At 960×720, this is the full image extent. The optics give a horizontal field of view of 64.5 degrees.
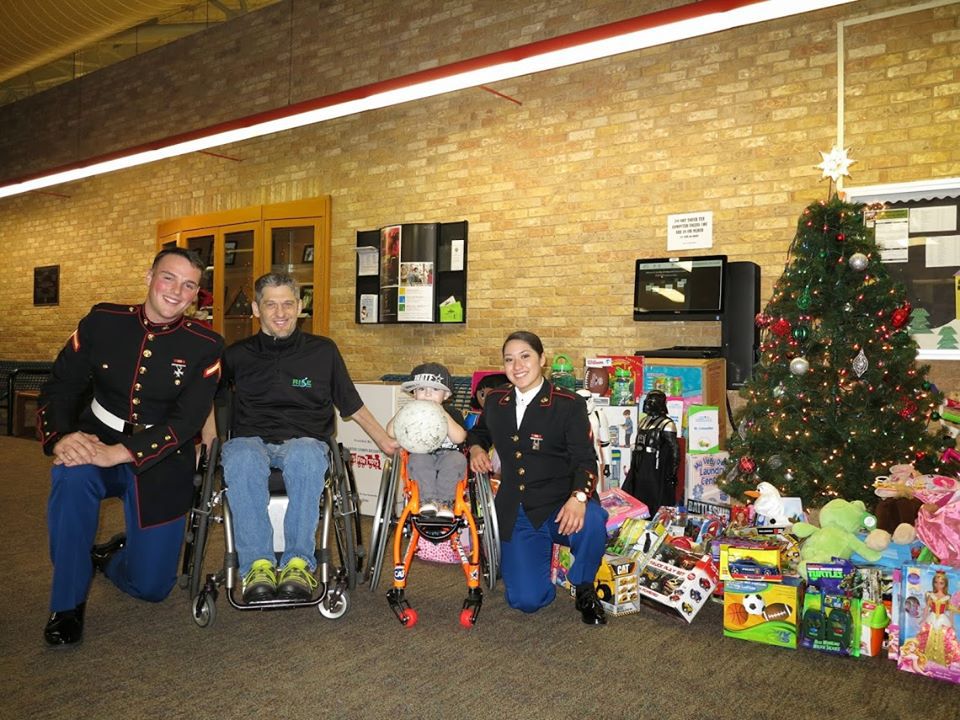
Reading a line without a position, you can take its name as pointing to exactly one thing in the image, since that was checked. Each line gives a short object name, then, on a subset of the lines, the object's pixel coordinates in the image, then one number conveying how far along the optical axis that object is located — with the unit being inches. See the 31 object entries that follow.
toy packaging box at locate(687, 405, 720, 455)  180.1
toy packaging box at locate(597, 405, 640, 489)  179.3
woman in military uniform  124.2
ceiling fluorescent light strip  141.0
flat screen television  202.2
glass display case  300.4
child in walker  124.4
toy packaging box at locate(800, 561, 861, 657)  108.9
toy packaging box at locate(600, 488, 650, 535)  148.1
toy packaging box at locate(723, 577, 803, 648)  112.1
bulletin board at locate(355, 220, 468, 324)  260.8
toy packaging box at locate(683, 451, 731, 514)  179.6
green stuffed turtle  117.1
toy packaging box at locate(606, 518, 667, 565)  134.3
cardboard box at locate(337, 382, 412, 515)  202.1
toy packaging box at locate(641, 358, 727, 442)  184.2
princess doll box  100.2
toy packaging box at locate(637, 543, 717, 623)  123.2
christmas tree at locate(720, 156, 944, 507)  152.9
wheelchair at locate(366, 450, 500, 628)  117.7
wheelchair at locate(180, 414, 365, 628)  109.3
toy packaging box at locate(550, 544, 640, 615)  125.6
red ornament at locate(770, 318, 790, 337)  163.5
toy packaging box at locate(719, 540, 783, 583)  114.7
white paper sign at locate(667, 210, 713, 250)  211.3
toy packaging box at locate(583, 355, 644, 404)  187.5
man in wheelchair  110.9
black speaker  198.1
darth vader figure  168.2
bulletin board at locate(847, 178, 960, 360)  181.2
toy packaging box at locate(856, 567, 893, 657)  108.7
